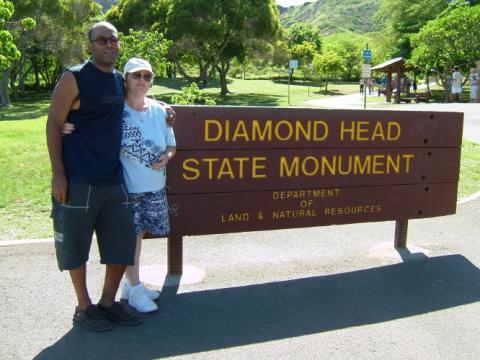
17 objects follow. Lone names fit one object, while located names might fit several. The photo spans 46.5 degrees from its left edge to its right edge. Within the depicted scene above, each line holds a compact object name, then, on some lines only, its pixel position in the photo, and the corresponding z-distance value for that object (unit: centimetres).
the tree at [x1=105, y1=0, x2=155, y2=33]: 3876
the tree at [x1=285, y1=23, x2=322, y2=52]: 8112
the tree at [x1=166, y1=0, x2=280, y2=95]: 3312
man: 307
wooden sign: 418
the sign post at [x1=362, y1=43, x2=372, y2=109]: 1924
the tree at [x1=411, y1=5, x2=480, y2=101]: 2702
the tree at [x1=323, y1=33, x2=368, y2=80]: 5753
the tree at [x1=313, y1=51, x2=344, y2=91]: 4228
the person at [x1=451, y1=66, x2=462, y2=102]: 2578
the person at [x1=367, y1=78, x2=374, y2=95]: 4008
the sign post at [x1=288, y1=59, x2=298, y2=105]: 2950
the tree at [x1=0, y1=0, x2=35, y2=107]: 1409
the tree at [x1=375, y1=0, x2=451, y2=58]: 3925
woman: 337
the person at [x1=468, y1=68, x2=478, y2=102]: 2530
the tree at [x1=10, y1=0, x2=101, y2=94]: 3148
